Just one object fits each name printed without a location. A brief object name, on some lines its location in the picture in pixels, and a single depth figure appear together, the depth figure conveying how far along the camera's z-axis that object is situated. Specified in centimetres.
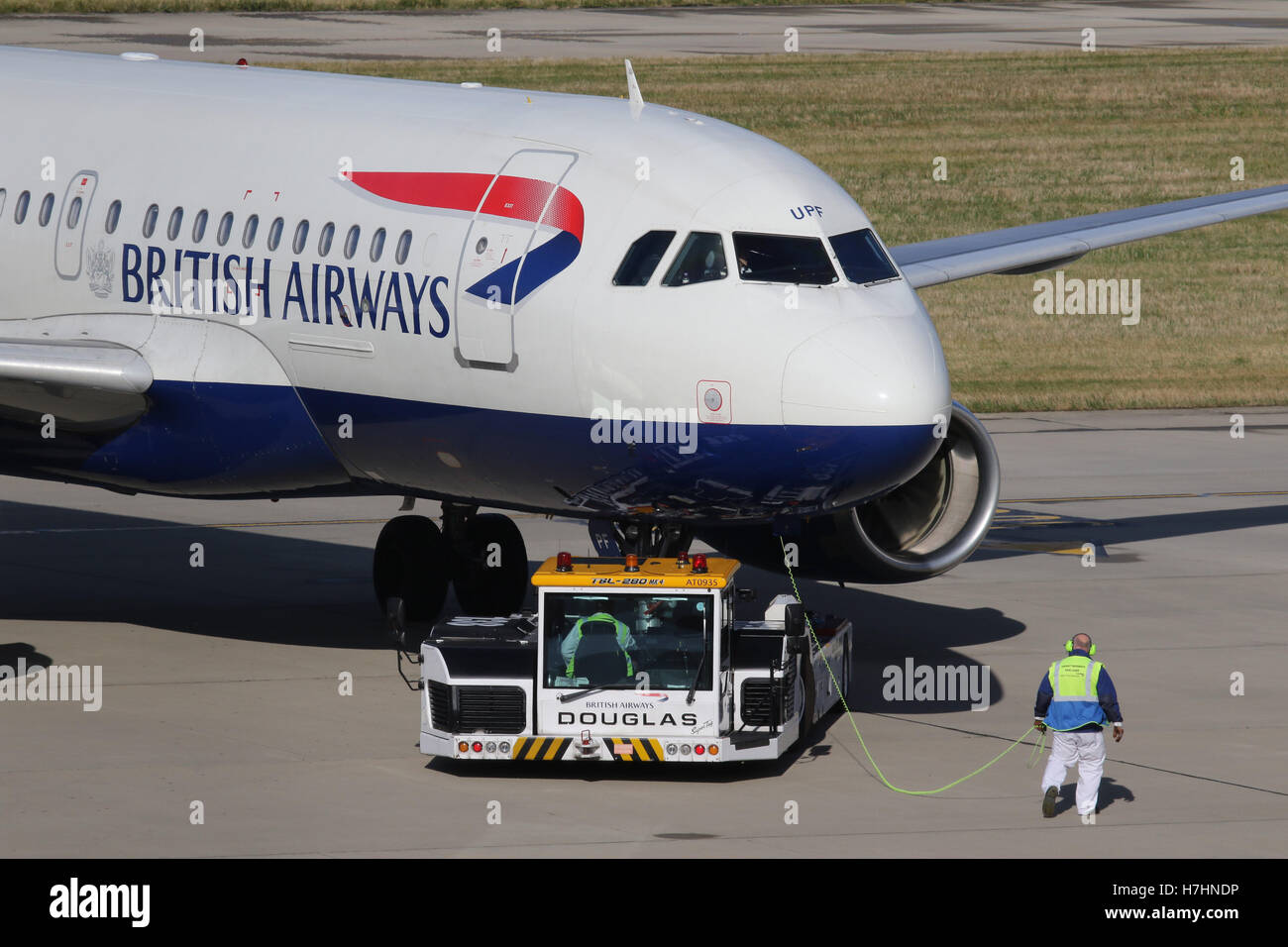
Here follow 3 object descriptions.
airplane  1792
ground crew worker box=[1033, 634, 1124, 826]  1633
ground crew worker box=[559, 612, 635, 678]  1772
